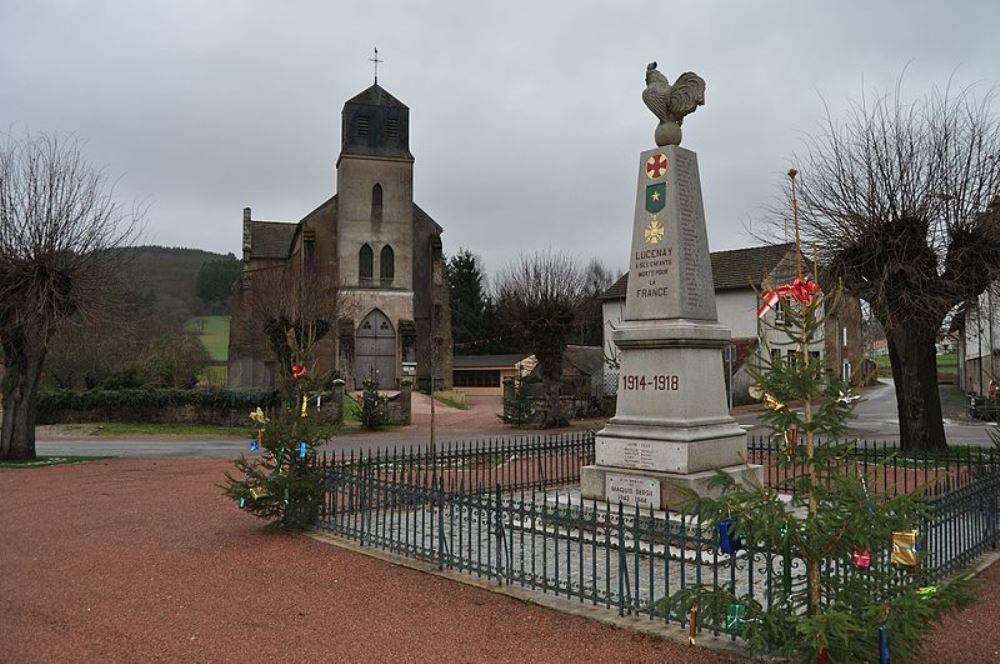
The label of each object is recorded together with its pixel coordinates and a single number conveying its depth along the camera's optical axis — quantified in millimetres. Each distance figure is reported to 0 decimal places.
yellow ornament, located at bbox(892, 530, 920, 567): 4383
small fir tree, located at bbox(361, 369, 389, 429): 29453
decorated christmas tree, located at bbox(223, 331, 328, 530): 9461
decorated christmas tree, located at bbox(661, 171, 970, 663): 4281
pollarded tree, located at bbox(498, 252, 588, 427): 29531
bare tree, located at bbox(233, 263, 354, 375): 29719
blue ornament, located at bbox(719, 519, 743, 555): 4801
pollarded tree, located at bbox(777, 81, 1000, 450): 15312
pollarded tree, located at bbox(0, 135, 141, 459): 17719
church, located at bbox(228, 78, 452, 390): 43875
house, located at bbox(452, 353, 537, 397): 55750
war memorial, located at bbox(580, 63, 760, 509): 9305
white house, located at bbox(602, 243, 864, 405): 38219
